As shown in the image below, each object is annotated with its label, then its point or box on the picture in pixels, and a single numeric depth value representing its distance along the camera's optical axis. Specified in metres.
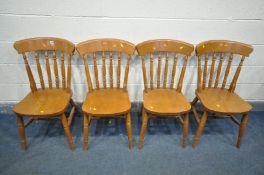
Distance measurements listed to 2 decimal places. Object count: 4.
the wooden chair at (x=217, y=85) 1.74
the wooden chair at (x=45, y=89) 1.65
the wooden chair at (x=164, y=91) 1.70
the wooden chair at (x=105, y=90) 1.67
